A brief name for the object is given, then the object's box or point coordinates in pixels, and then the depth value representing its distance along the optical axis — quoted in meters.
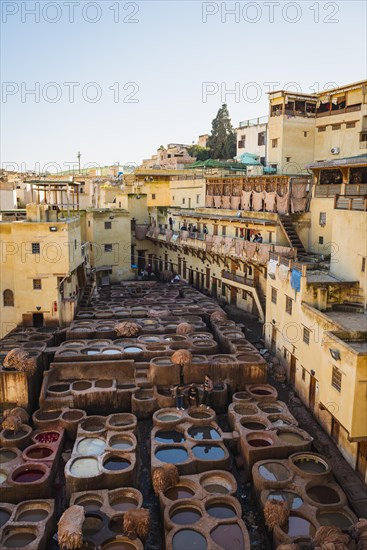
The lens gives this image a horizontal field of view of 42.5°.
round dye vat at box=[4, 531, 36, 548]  13.91
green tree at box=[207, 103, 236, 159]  66.25
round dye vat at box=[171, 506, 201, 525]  14.84
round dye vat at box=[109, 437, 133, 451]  18.77
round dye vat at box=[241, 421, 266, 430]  20.03
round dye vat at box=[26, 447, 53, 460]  18.42
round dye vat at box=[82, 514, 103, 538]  14.40
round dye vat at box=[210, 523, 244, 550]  13.67
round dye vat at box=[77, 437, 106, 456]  18.38
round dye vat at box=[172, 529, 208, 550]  13.73
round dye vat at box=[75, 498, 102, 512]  15.41
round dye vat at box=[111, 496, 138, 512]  15.58
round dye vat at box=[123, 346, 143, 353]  25.65
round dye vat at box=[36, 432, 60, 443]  19.43
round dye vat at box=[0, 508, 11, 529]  14.99
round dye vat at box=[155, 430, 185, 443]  19.42
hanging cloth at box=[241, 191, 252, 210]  36.22
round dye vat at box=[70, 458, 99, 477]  16.87
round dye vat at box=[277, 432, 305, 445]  18.88
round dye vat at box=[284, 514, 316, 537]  14.30
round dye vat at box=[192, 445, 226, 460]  18.06
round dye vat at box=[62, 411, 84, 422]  20.81
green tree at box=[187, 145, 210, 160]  73.92
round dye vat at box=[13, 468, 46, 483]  16.94
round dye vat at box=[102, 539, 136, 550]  13.84
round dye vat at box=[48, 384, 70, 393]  22.85
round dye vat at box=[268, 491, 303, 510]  15.34
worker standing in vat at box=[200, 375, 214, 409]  22.33
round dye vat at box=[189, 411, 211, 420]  21.12
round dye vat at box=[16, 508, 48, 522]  15.14
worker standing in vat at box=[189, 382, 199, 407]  22.08
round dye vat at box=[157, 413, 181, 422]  20.84
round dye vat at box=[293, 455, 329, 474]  17.36
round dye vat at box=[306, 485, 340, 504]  15.79
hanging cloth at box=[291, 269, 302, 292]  23.01
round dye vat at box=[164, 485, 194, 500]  16.06
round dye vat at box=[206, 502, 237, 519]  15.15
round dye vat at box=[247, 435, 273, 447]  18.64
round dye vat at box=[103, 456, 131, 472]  17.48
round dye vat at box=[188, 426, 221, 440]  19.48
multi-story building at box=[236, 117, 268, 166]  49.41
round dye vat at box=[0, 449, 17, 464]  18.22
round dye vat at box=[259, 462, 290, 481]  16.73
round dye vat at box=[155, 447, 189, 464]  17.98
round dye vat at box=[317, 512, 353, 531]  14.54
